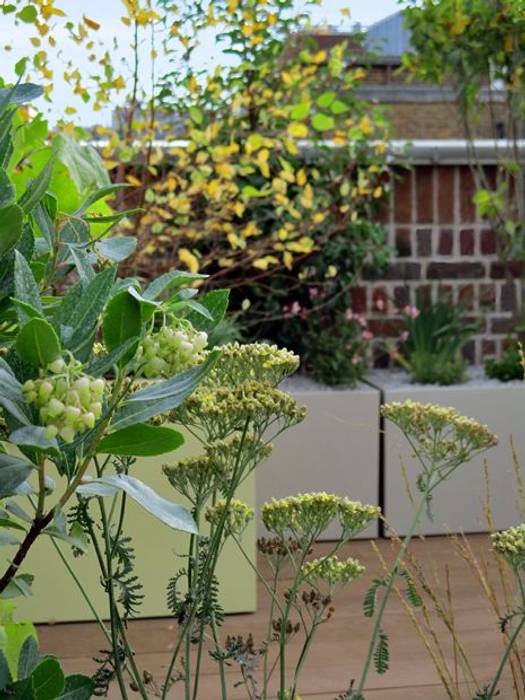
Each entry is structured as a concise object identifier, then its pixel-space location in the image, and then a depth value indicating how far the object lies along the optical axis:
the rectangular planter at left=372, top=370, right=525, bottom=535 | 4.45
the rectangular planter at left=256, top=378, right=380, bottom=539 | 4.35
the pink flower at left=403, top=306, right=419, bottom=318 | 4.83
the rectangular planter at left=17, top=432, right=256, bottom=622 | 3.49
